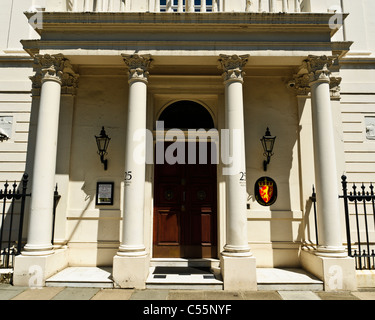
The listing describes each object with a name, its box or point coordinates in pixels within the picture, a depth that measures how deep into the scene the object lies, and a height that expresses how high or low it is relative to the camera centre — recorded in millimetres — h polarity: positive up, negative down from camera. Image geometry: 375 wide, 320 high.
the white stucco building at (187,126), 6746 +2411
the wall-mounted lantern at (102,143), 8039 +1883
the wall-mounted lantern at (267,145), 7957 +1837
